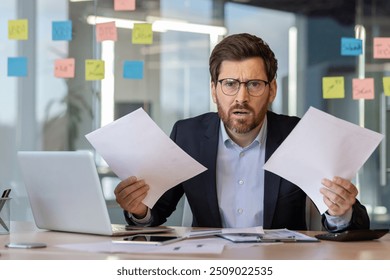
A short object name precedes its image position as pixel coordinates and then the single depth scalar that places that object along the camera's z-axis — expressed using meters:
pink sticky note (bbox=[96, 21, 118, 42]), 4.01
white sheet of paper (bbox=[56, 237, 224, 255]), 1.54
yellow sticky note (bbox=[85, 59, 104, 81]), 4.02
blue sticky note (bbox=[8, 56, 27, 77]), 4.09
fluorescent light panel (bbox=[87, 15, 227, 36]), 4.04
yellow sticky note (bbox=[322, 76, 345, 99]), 3.97
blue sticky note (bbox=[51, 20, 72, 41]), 4.05
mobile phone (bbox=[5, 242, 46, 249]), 1.64
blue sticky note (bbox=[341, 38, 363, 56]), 3.95
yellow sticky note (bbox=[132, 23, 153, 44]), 4.01
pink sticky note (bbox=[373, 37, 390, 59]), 3.95
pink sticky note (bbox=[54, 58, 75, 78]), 4.05
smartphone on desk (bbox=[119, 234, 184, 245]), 1.65
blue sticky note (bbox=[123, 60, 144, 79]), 4.00
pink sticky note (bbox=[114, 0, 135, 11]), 4.00
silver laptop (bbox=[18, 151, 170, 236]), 1.77
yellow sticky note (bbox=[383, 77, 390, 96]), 3.94
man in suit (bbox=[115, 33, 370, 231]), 2.20
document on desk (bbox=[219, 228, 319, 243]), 1.72
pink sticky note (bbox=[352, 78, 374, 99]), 3.95
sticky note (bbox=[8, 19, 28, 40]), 4.09
